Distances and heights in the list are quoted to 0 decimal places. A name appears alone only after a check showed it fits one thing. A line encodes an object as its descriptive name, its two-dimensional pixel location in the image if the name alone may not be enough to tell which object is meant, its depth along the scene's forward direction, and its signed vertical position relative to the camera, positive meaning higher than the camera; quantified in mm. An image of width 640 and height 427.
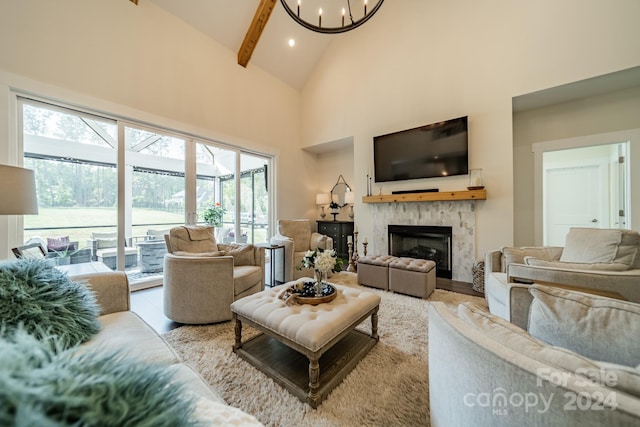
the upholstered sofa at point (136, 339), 582 -602
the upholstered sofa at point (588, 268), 1484 -399
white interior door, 3965 +216
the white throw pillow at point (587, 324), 666 -349
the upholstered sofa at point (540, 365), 461 -369
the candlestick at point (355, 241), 4481 -584
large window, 2615 +387
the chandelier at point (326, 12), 3988 +3532
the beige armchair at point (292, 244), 3373 -504
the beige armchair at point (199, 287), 2145 -680
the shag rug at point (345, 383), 1225 -1043
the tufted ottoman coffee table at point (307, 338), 1322 -758
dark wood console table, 4914 -465
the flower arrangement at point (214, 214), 3930 -16
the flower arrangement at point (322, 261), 1780 -375
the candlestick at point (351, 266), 4018 -929
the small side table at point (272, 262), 3080 -696
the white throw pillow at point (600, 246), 1657 -264
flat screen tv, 3562 +981
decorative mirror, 5402 +517
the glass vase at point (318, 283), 1749 -536
